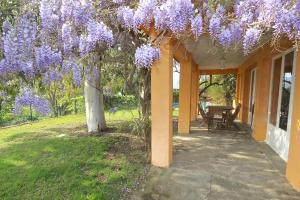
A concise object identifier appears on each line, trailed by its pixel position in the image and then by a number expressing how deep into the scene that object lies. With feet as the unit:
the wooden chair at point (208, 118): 29.94
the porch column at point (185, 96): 27.48
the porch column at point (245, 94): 36.66
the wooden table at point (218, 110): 30.35
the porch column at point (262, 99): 23.39
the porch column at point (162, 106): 16.25
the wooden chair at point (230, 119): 30.19
